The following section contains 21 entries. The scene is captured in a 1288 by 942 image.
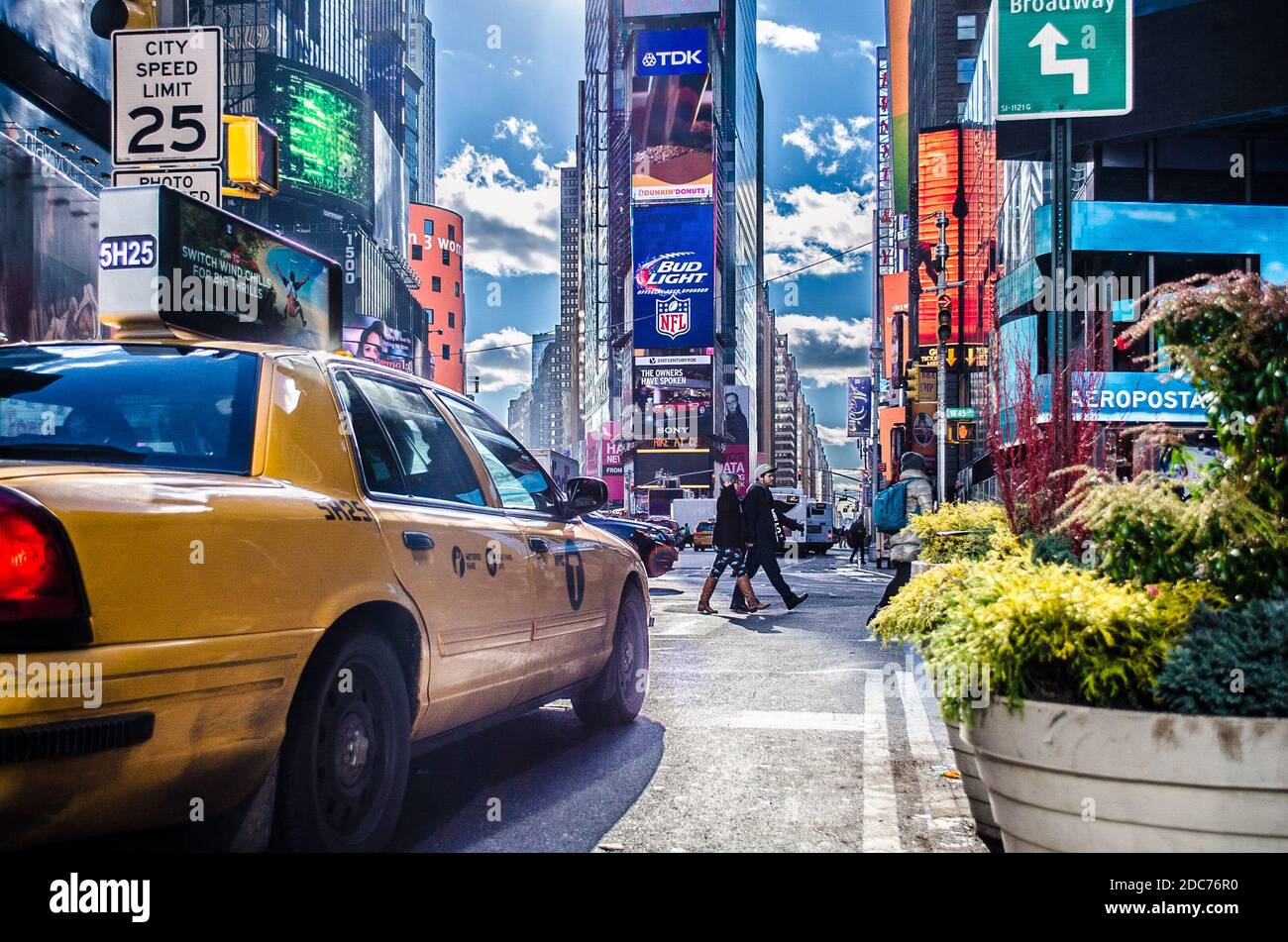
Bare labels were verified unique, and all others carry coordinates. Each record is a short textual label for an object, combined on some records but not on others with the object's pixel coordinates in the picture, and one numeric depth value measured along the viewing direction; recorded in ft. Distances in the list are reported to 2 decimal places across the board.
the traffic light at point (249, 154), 37.35
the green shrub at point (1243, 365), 11.09
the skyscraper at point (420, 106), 472.85
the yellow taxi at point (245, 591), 8.59
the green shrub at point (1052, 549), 17.46
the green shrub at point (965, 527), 24.00
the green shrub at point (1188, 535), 11.00
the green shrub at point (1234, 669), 9.76
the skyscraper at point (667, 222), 363.56
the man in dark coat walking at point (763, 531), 46.32
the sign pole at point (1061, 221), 29.40
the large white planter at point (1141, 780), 9.47
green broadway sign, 29.96
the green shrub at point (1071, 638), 10.40
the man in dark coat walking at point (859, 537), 120.67
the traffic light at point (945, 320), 84.48
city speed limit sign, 31.94
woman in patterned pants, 47.41
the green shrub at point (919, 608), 14.65
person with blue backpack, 33.37
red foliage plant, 20.80
